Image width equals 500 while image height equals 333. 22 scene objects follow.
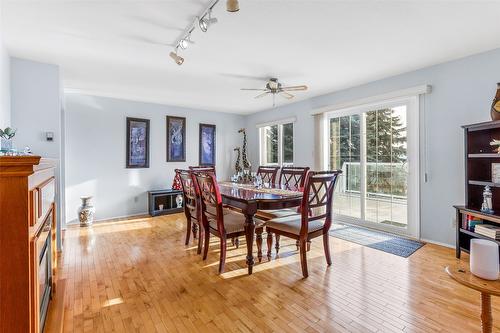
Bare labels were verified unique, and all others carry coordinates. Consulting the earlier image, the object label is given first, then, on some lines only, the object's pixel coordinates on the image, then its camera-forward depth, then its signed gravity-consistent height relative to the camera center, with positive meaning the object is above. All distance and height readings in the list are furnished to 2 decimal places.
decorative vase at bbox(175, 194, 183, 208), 5.41 -0.70
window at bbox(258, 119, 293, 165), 5.64 +0.51
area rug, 3.16 -1.04
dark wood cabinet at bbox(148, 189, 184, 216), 5.04 -0.73
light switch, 3.14 +0.38
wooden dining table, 2.39 -0.35
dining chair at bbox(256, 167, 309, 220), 3.10 -0.27
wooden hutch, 0.87 -0.28
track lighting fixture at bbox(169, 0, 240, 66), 1.72 +1.21
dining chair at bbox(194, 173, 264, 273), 2.51 -0.57
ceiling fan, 3.62 +1.12
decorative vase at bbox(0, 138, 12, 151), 2.41 +0.22
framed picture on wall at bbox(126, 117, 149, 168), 5.10 +0.48
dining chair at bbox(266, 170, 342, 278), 2.40 -0.58
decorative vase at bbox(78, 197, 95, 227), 4.35 -0.78
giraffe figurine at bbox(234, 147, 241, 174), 6.52 +0.08
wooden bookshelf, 2.80 -0.11
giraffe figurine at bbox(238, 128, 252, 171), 6.47 +0.30
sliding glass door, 3.59 +0.01
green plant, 2.12 +0.28
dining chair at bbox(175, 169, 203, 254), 3.00 -0.46
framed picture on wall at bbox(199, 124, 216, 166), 6.11 +0.52
